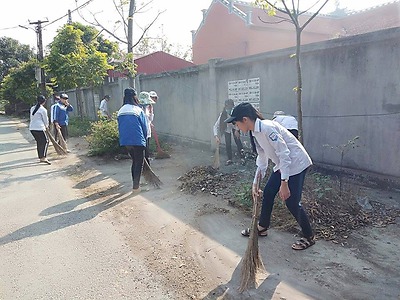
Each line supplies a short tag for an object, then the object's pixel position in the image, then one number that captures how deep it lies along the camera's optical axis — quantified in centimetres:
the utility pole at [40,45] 1639
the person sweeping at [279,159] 317
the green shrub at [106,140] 880
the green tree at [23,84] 2652
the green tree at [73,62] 1258
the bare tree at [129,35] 1031
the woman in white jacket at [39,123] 860
